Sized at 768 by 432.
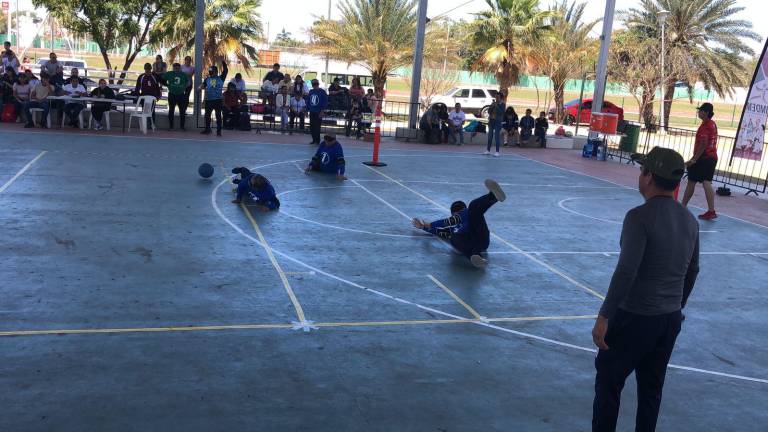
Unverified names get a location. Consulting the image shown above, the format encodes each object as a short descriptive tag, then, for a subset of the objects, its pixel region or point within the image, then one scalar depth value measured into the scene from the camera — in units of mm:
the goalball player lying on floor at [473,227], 9141
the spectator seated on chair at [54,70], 20719
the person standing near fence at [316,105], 19812
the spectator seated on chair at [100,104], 20250
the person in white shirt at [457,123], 24156
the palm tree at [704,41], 34406
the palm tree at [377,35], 33438
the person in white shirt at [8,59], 21641
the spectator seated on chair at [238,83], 22750
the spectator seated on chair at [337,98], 24859
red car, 38781
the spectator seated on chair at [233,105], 22578
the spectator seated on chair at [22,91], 20094
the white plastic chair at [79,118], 20203
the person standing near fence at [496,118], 21594
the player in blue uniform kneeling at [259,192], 11516
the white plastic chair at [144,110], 20531
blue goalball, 13664
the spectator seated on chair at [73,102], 20234
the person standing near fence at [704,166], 13141
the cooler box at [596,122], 22953
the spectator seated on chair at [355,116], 23641
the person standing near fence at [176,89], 21016
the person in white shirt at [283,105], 23375
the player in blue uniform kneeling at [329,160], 15117
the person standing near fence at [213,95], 20484
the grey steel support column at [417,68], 23203
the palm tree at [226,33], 30828
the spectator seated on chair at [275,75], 24594
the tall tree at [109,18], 24812
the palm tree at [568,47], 39156
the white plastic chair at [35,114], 19828
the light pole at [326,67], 36016
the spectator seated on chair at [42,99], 19797
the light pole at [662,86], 32844
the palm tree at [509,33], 35031
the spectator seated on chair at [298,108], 23391
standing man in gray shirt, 4059
